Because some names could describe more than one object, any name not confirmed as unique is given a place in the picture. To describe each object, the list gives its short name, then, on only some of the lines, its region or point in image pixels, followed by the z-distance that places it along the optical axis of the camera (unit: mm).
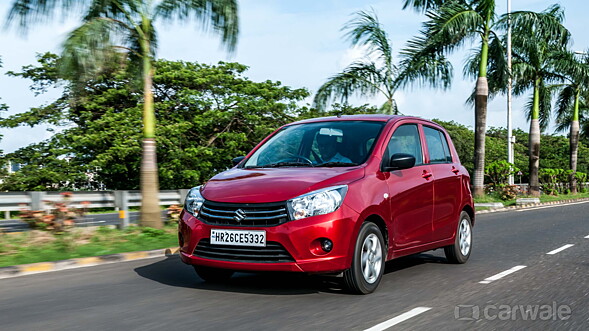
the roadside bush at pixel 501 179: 30172
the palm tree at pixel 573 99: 32844
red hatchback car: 5879
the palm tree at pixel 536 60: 24891
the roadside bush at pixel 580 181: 45175
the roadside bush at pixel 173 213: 13445
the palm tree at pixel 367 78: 21281
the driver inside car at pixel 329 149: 6883
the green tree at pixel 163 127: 31828
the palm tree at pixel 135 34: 11586
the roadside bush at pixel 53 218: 10633
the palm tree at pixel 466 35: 22891
